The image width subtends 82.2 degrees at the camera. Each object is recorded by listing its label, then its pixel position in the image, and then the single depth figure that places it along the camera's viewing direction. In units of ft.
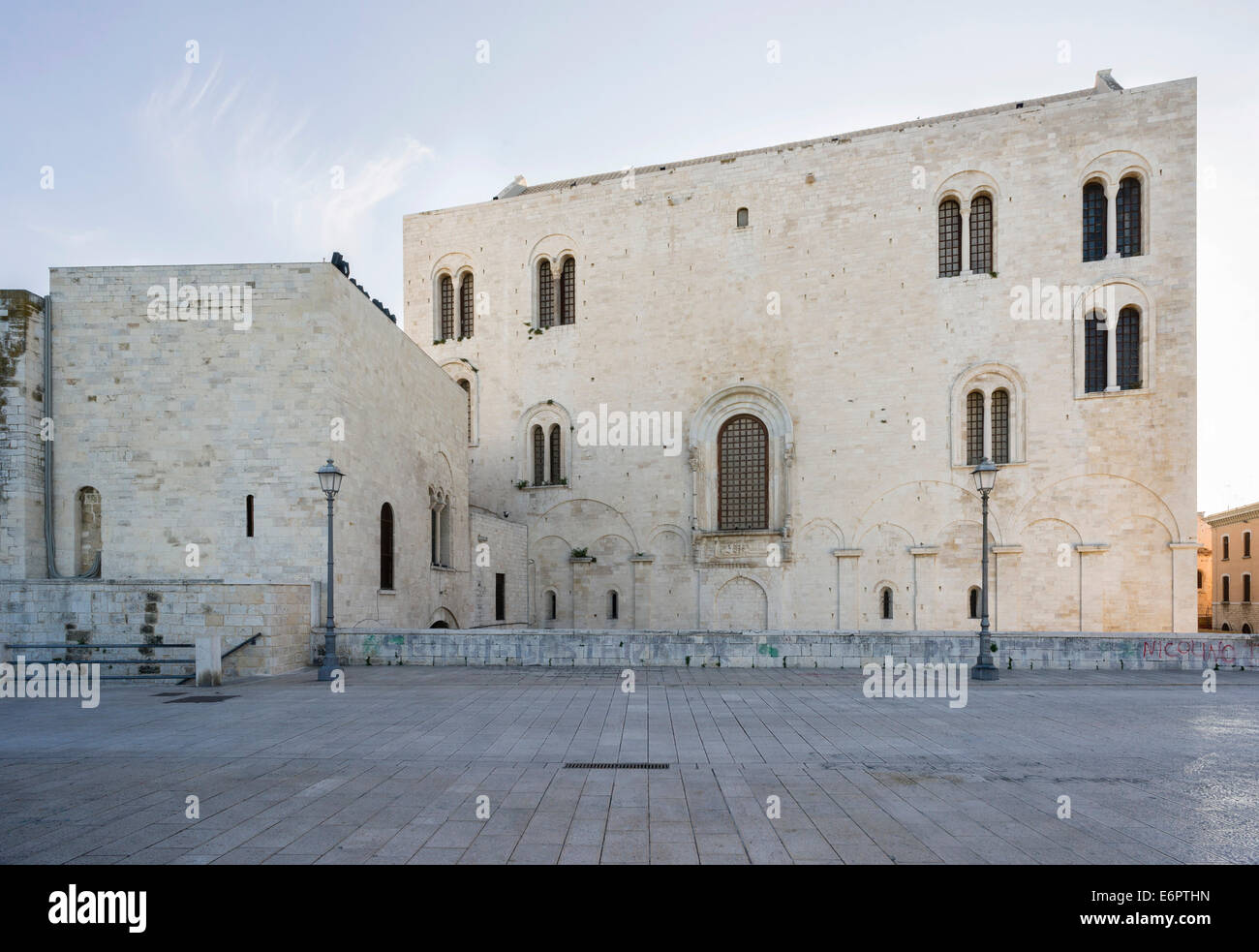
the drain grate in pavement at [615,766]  21.06
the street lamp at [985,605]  38.91
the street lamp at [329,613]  39.22
